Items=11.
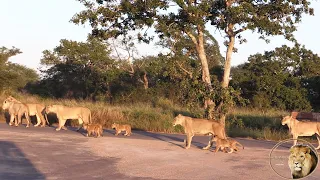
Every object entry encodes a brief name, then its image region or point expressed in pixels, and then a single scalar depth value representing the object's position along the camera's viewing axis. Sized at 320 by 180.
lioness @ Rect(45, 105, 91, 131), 21.75
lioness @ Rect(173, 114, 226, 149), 16.17
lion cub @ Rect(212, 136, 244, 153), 15.11
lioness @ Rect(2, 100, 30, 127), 23.83
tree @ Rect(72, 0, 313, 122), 20.77
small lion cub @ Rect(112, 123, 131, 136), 20.50
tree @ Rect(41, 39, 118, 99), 51.31
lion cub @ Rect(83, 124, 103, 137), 19.16
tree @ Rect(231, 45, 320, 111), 45.72
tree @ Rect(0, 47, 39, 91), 47.06
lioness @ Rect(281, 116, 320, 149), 16.84
